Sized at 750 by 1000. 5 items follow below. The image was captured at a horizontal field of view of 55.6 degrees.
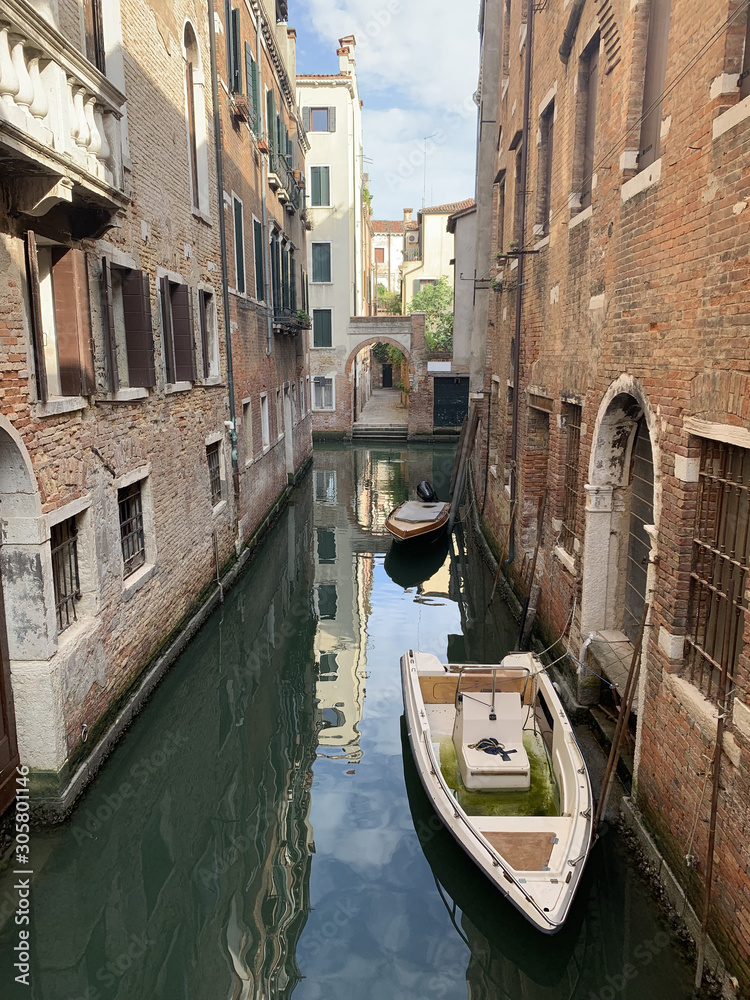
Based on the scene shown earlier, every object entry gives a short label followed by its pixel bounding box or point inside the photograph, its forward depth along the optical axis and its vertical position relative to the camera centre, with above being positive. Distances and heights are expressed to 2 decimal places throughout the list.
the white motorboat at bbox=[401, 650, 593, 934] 4.34 -3.08
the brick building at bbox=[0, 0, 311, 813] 4.71 -0.01
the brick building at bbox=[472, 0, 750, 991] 3.85 -0.14
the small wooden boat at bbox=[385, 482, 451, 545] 13.46 -3.07
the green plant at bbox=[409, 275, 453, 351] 30.34 +1.97
